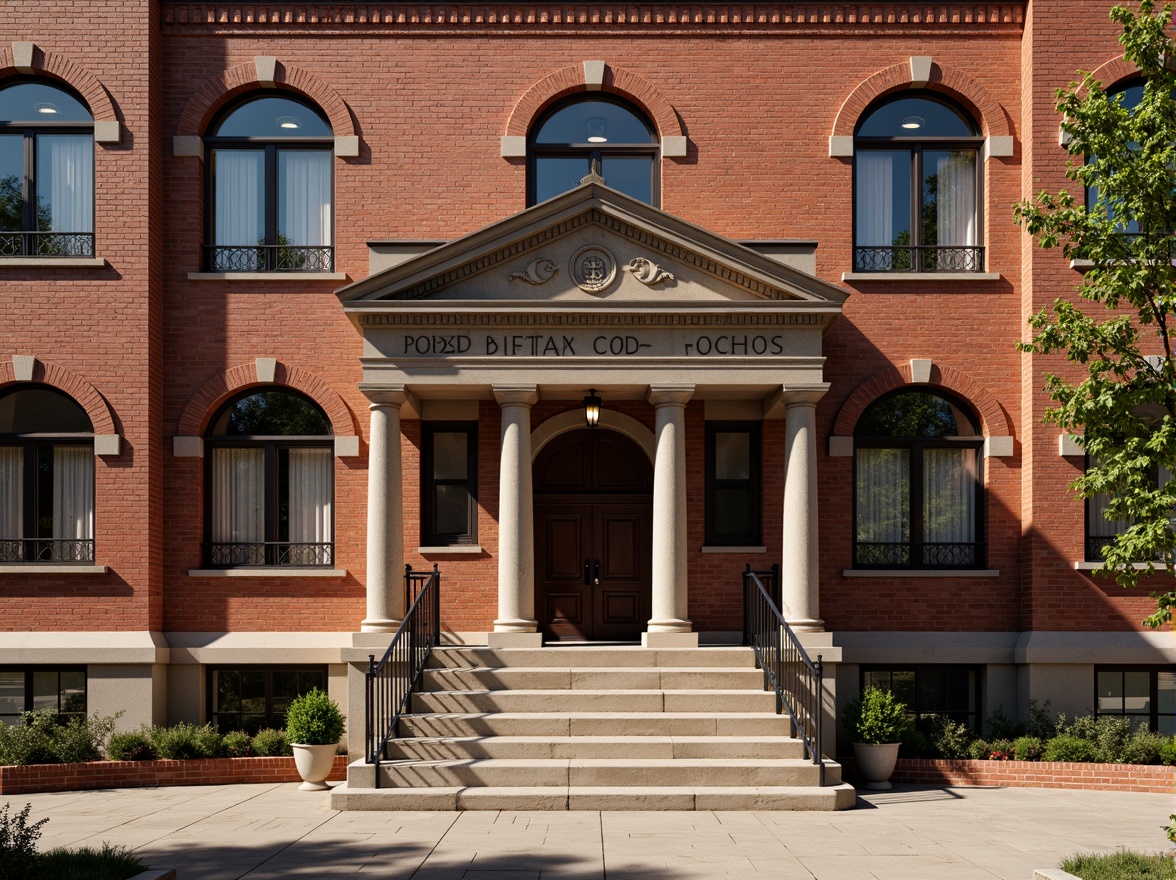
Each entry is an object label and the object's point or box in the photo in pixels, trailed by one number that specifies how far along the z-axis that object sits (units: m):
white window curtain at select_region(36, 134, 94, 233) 15.49
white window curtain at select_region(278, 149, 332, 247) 15.82
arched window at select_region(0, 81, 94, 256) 15.41
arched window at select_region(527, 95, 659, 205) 15.98
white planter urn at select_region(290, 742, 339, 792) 13.20
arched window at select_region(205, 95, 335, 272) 15.73
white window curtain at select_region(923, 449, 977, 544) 15.66
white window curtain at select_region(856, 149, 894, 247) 15.86
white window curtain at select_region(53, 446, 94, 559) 15.19
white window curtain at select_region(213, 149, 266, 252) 15.84
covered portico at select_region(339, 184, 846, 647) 13.75
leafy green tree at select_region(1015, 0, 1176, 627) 10.88
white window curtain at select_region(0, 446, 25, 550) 15.12
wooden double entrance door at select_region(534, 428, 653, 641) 15.78
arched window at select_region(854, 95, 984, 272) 15.77
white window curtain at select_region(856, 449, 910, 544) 15.66
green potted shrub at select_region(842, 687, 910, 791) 13.30
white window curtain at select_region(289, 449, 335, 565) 15.55
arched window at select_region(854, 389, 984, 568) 15.57
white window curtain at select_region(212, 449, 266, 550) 15.56
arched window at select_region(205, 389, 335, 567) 15.48
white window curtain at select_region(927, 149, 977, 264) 15.87
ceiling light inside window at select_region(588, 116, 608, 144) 16.08
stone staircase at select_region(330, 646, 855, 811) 11.52
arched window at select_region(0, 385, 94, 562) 15.12
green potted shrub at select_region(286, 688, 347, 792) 13.20
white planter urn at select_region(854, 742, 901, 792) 13.30
